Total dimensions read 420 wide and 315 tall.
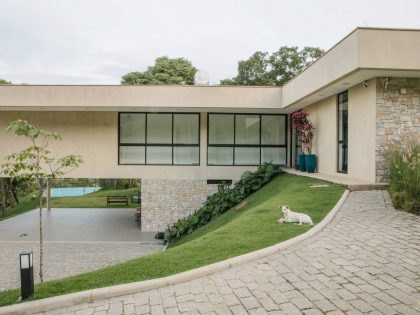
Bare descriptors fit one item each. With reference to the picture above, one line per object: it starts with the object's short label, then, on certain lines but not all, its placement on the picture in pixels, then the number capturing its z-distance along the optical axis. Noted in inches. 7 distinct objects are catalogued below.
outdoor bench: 856.9
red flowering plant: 494.3
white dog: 236.2
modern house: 418.6
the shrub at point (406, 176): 263.1
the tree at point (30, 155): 224.5
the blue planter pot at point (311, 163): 485.7
